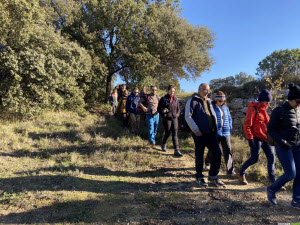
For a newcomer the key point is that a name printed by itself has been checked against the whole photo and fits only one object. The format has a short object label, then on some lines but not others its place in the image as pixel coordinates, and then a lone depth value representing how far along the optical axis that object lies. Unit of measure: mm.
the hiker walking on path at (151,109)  5824
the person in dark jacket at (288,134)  2766
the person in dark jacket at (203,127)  3404
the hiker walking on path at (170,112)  5234
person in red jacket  3555
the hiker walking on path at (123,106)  7816
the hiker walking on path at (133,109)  7109
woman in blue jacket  3891
